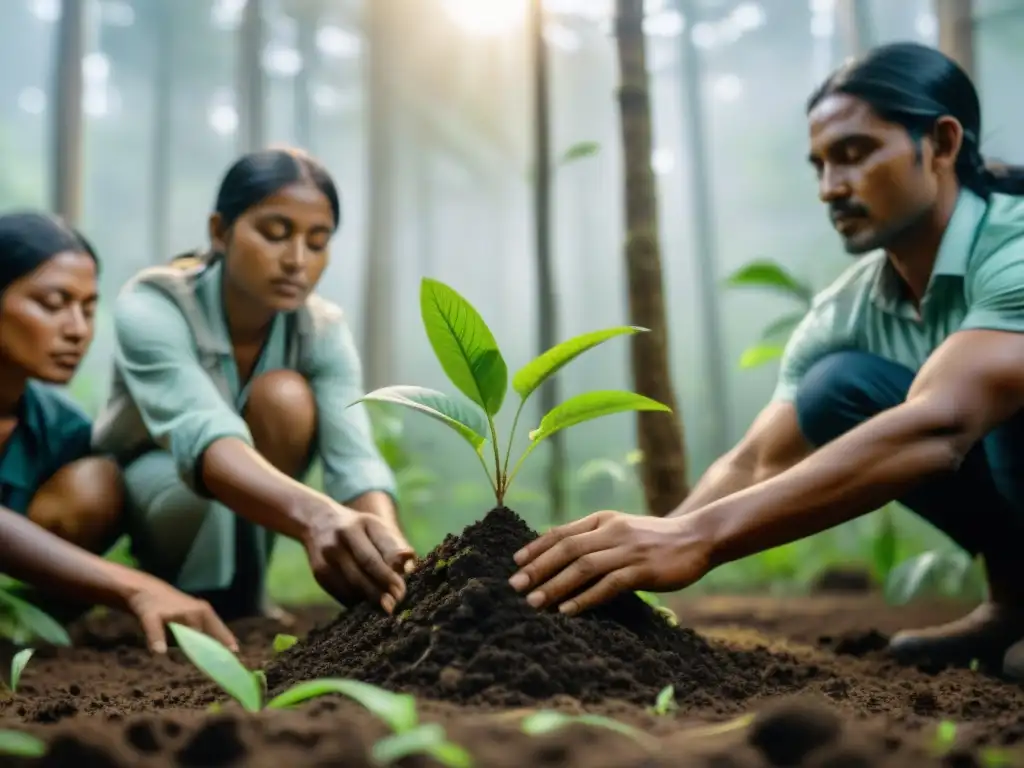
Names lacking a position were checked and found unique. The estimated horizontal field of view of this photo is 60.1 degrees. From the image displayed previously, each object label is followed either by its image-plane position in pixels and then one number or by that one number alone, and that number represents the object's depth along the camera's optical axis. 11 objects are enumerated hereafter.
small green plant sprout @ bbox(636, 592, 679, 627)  1.27
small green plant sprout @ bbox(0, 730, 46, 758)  0.64
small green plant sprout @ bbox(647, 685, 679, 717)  0.86
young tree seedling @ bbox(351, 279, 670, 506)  1.08
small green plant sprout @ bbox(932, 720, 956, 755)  0.71
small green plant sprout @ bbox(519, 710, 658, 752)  0.67
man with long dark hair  1.09
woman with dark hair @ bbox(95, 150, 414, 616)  1.59
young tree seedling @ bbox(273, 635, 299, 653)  1.41
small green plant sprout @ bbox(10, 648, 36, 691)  1.19
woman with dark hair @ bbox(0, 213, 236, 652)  1.54
